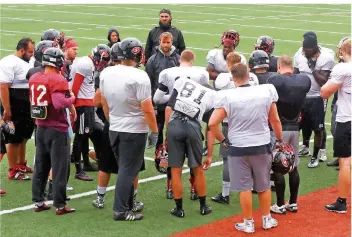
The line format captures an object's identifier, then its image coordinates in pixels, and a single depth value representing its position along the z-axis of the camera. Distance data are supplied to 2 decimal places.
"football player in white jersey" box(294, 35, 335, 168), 20.77
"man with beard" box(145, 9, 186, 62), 26.02
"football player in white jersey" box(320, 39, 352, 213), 17.44
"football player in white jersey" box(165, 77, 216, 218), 16.83
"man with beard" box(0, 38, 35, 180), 19.31
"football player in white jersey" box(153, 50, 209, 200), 17.36
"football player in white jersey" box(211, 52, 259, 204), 17.45
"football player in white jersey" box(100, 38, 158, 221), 16.37
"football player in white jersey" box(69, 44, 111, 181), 19.61
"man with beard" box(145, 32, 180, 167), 20.72
